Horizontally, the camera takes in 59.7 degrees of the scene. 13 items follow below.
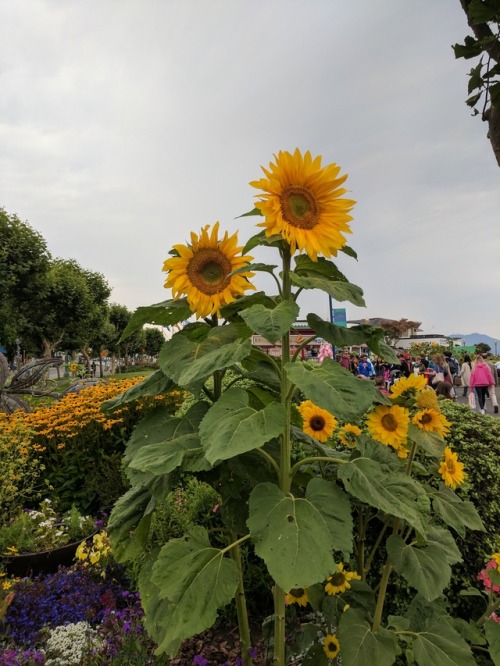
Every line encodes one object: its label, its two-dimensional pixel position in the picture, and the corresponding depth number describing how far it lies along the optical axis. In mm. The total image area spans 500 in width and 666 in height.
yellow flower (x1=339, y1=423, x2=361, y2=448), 1706
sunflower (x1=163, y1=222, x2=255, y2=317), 1411
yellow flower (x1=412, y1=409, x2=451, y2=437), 1557
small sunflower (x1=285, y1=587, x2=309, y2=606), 1755
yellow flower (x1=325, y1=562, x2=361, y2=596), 1642
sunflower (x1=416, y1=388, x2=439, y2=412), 1555
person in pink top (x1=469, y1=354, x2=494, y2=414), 11609
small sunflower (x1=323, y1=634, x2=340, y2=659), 1647
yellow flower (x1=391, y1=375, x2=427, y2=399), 1598
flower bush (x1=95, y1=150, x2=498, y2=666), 1079
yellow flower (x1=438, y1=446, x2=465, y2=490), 1646
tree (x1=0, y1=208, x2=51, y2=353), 20734
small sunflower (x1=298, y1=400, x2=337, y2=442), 1777
